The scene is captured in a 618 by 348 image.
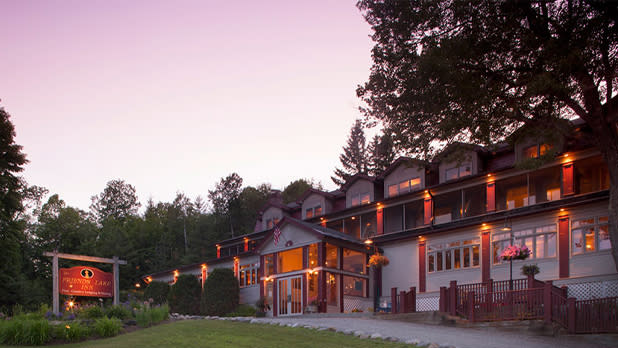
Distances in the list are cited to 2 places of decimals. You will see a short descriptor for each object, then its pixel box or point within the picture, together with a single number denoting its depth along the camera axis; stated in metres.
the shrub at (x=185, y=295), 34.97
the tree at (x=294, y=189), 73.69
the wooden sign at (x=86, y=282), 21.03
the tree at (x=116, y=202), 81.50
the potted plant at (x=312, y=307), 28.25
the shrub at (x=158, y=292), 38.15
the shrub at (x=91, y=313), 18.70
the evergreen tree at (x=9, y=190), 33.97
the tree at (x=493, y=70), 17.95
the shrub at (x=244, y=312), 31.89
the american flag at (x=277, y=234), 31.47
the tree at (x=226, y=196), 69.50
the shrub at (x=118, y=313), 19.42
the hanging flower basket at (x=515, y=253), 21.34
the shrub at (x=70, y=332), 15.88
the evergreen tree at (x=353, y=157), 74.56
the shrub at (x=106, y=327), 16.61
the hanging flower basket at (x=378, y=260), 28.98
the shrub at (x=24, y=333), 15.28
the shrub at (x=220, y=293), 33.09
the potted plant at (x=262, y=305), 32.06
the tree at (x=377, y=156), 70.75
